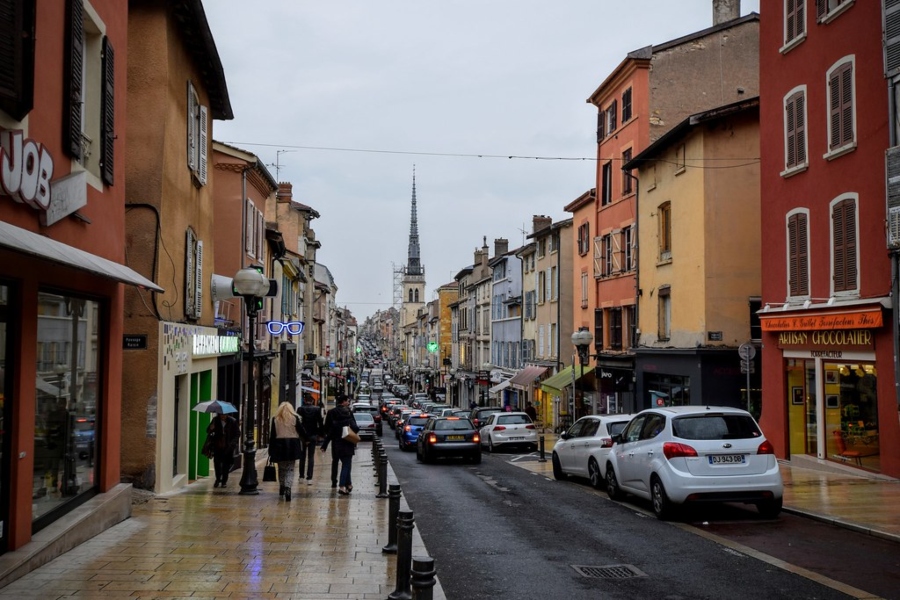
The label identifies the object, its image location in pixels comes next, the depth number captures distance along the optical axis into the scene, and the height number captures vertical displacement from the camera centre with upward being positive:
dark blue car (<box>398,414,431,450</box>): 33.06 -2.86
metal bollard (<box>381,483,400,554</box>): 9.56 -1.76
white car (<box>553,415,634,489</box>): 16.61 -1.83
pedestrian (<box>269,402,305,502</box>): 14.02 -1.41
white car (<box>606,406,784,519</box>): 12.09 -1.48
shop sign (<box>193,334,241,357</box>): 17.30 +0.25
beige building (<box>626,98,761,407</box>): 24.70 +3.17
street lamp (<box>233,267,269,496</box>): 14.66 +0.83
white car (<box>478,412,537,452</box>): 30.08 -2.60
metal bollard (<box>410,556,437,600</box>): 5.87 -1.50
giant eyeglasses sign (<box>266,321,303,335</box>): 27.98 +1.00
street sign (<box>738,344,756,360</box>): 19.34 +0.11
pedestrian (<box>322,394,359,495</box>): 14.77 -1.39
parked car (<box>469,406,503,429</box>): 38.43 -2.60
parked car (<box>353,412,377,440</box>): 40.66 -3.26
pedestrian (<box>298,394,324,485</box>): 16.33 -1.22
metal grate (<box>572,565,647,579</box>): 8.98 -2.26
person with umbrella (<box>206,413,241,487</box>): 16.09 -1.58
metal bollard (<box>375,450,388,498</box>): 14.57 -2.06
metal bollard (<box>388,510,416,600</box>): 7.11 -1.63
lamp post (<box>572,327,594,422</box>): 26.44 +0.48
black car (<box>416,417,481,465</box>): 24.89 -2.44
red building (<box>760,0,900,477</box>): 16.41 +2.47
